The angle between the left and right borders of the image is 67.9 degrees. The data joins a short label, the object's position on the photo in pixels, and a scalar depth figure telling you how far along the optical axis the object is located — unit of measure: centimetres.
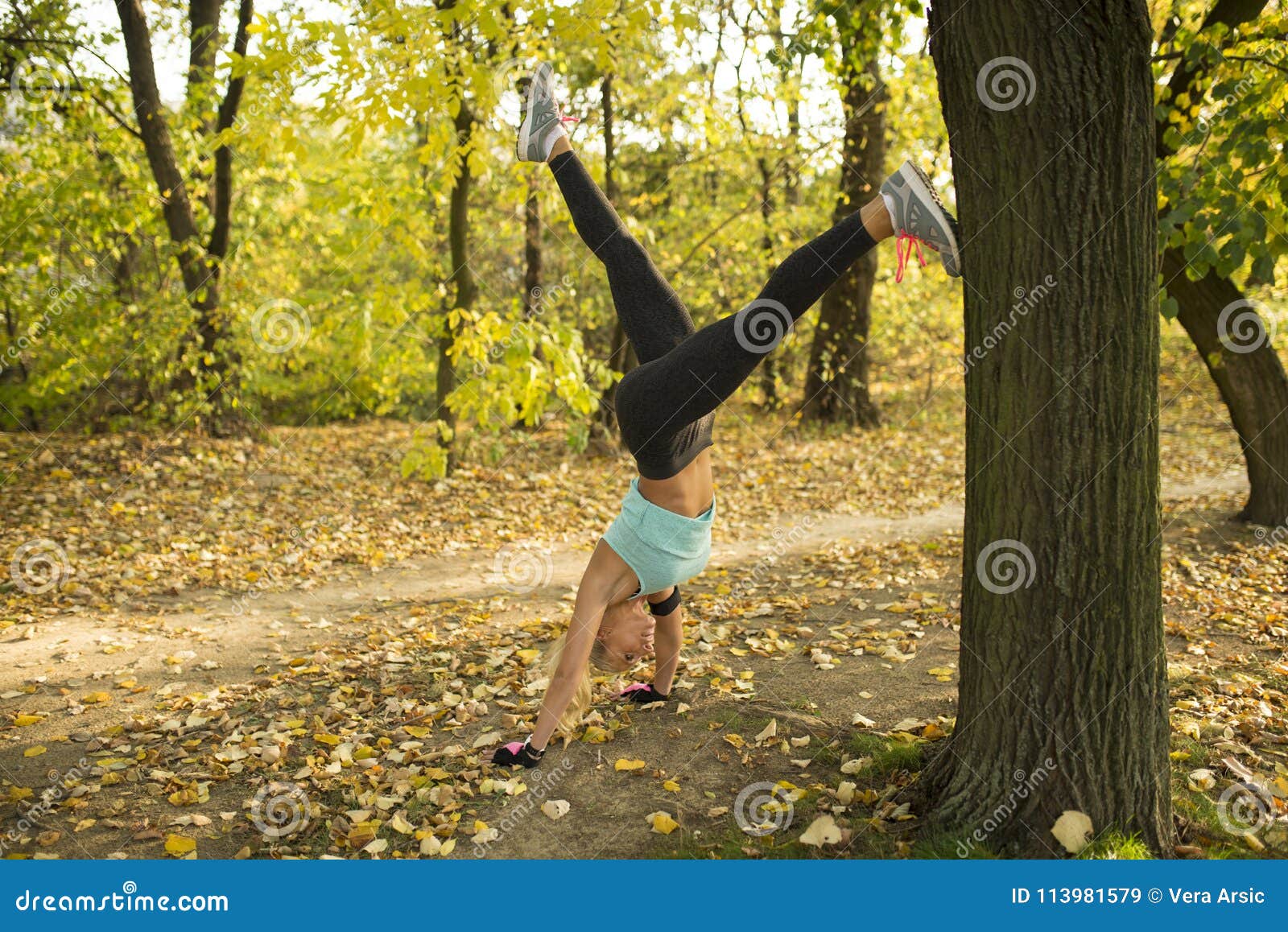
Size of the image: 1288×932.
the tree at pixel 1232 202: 478
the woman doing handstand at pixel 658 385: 308
